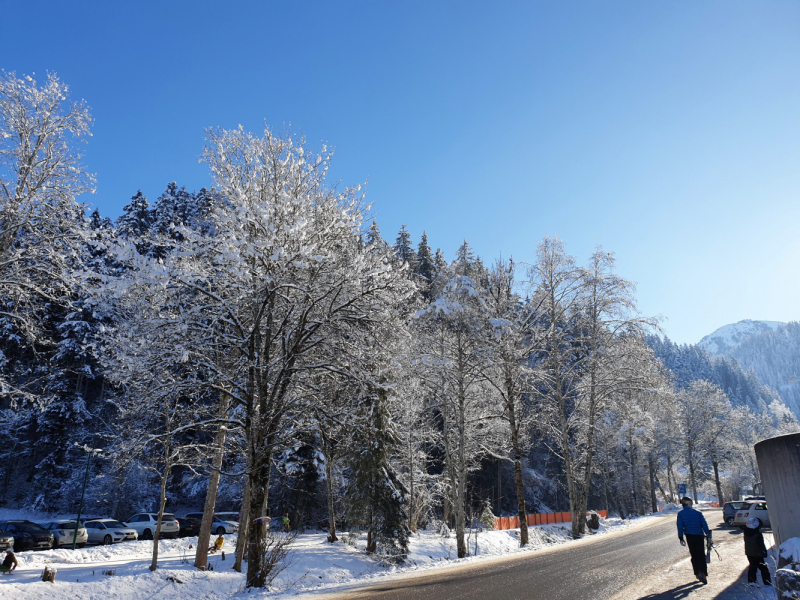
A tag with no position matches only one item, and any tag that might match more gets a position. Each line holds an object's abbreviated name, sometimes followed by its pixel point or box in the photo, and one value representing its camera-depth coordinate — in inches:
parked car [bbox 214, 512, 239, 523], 1264.8
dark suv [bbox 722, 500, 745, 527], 848.3
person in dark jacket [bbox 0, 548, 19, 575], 489.4
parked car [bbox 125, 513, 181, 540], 1101.1
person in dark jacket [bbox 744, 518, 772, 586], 304.7
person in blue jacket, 315.6
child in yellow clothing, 703.7
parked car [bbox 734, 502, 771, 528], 699.4
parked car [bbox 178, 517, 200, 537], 1194.1
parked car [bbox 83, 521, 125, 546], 990.4
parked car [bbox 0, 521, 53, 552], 790.5
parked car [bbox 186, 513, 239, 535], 1146.4
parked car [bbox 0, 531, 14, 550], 713.5
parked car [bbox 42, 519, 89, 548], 880.3
